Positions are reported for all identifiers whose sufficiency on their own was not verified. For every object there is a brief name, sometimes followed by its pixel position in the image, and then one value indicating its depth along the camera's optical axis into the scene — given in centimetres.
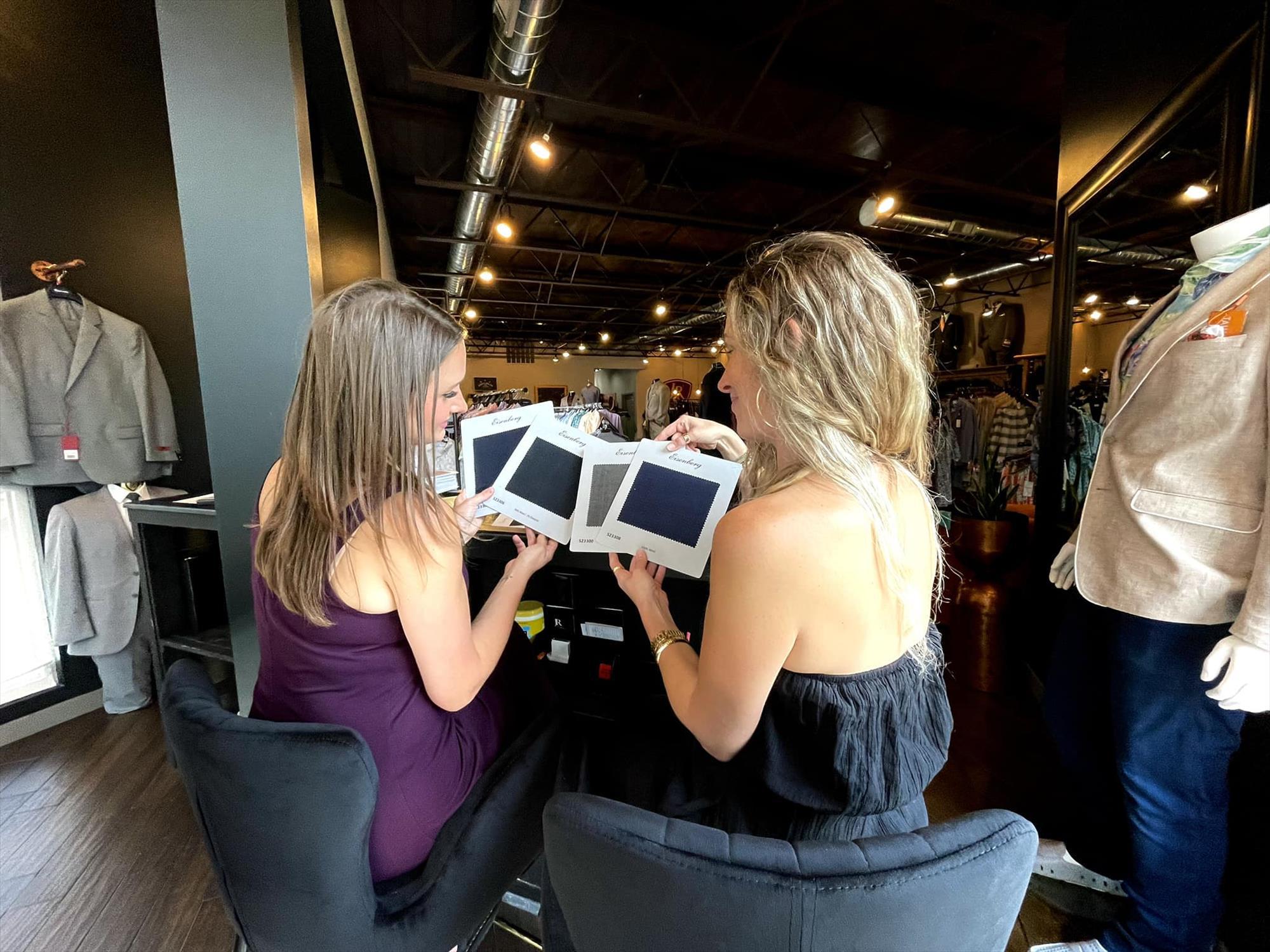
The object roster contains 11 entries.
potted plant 240
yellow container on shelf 154
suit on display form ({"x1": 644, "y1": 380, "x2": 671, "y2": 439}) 622
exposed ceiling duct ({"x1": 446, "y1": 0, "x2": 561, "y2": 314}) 295
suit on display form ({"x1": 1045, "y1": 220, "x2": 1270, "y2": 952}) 99
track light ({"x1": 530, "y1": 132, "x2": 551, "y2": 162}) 417
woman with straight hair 84
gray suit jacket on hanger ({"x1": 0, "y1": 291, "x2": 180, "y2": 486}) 217
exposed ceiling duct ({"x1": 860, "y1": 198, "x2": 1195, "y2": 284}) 565
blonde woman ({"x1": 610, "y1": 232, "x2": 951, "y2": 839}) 71
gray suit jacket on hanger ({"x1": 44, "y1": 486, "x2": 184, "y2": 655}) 230
